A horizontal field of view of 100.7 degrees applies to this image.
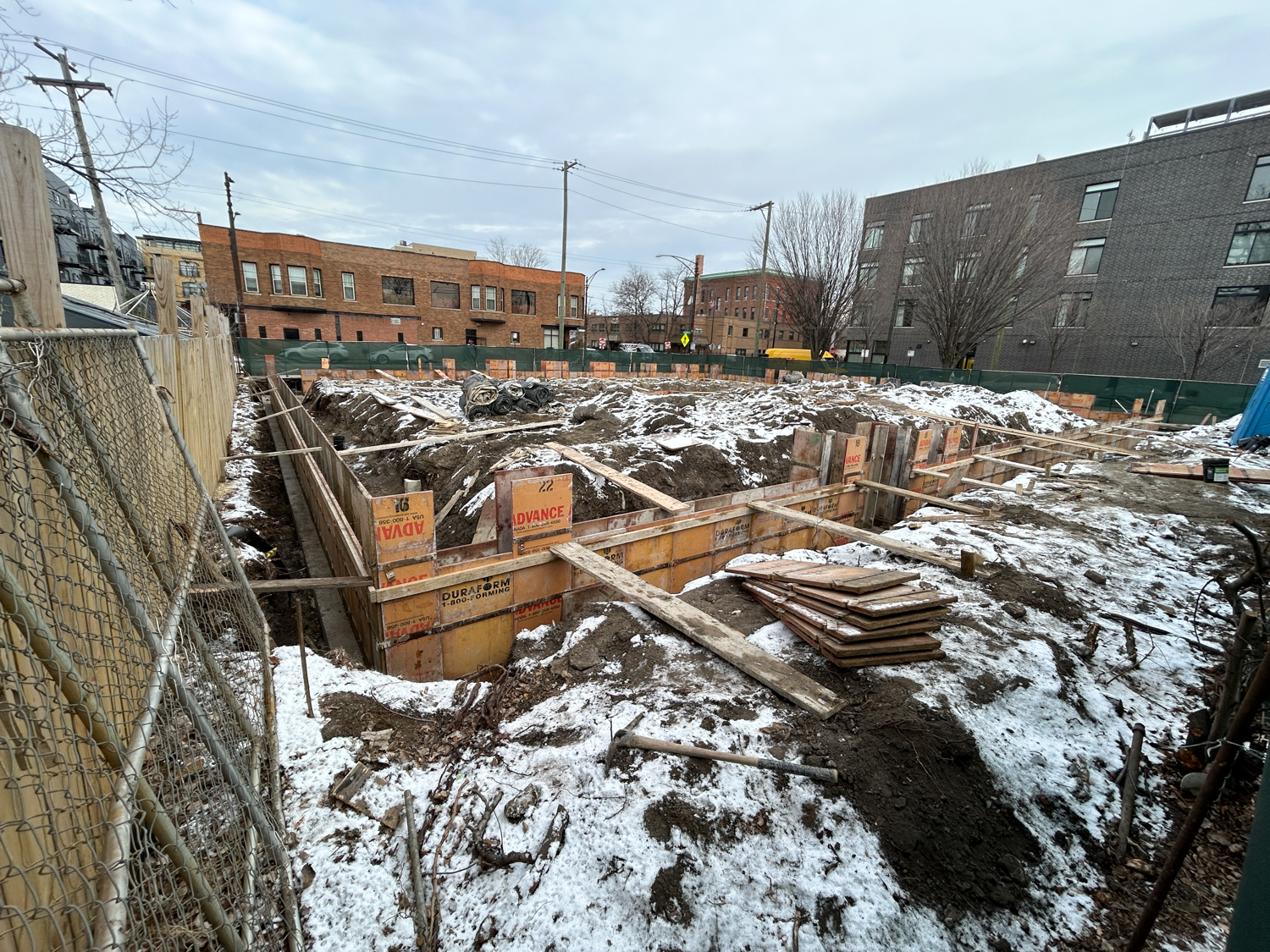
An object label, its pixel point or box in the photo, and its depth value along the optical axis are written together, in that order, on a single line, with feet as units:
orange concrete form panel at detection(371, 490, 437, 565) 18.71
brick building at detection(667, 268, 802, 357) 244.05
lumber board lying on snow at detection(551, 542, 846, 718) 13.53
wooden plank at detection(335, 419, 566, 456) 37.85
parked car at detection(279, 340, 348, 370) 95.09
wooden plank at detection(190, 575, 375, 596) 16.03
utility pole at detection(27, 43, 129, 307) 28.18
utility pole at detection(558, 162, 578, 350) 112.76
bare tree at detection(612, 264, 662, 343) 253.44
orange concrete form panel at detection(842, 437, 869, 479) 33.83
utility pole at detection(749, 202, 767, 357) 109.29
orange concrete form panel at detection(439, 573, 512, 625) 20.74
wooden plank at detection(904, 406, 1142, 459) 51.36
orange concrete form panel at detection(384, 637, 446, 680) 19.92
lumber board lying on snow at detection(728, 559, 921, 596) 16.17
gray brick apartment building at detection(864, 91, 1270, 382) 89.97
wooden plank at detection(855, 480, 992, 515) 30.71
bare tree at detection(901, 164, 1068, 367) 84.12
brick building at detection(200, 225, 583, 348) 122.01
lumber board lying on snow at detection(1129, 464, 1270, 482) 37.86
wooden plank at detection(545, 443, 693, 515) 26.37
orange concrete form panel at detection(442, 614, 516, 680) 21.24
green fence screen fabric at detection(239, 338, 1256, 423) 78.02
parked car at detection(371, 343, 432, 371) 99.40
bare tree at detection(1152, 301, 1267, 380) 85.92
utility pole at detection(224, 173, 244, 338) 112.57
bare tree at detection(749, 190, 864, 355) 105.40
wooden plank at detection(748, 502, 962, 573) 22.33
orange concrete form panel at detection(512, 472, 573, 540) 21.56
